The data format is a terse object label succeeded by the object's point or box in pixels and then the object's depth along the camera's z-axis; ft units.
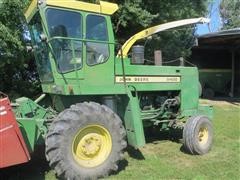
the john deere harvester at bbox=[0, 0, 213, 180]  10.26
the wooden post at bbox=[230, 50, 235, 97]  38.13
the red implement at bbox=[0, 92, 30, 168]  9.32
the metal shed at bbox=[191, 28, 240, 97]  38.18
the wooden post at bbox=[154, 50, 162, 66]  14.82
